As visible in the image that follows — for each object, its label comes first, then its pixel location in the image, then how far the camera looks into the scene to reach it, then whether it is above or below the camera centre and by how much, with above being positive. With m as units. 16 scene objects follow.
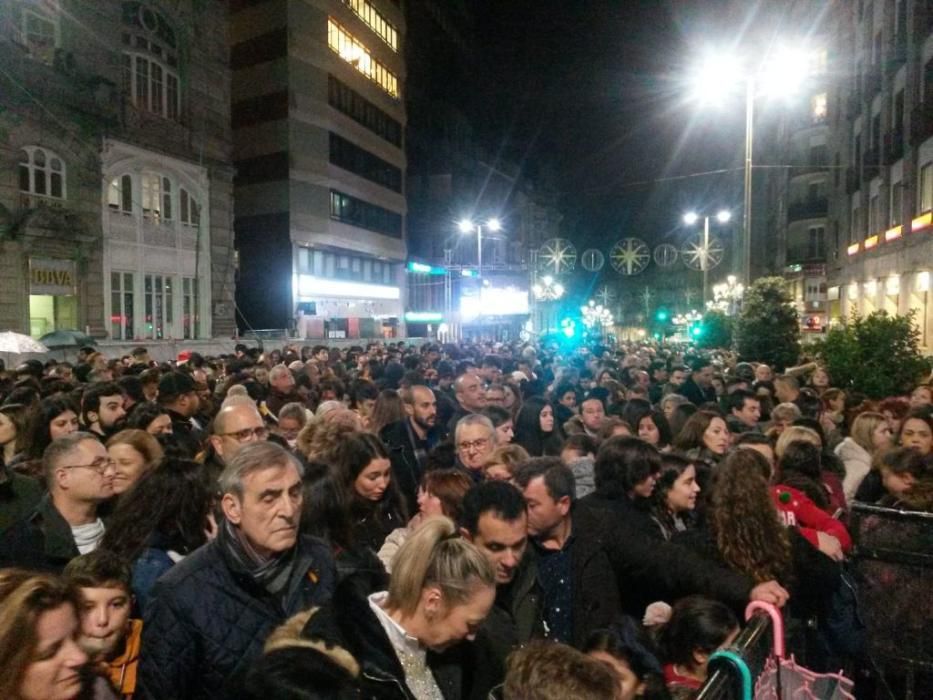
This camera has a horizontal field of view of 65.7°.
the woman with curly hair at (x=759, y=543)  3.66 -1.11
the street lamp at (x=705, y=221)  17.80 +2.98
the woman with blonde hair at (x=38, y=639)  2.09 -0.93
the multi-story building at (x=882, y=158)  24.92 +7.11
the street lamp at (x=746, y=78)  14.84 +5.46
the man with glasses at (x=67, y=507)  3.76 -1.01
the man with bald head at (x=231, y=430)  5.19 -0.75
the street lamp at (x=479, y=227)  34.06 +4.96
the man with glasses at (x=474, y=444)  5.70 -0.91
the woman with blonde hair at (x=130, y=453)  4.55 -0.81
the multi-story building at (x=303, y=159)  39.69 +9.79
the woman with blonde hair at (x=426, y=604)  2.44 -0.95
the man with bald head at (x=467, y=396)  8.28 -0.77
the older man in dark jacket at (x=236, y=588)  2.72 -1.05
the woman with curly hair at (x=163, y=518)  3.50 -0.95
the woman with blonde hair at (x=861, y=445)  6.74 -1.15
